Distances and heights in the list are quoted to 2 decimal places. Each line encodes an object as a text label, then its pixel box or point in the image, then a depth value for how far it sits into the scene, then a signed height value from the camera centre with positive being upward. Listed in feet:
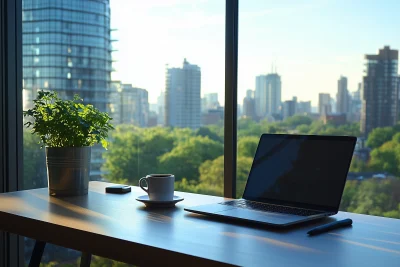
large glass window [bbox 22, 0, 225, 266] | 8.01 +0.58
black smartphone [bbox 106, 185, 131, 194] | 6.12 -0.89
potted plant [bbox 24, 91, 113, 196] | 5.87 -0.28
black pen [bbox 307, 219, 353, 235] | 3.90 -0.86
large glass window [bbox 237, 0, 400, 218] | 6.41 +0.45
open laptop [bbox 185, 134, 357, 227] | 4.58 -0.62
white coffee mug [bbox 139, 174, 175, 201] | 5.27 -0.74
